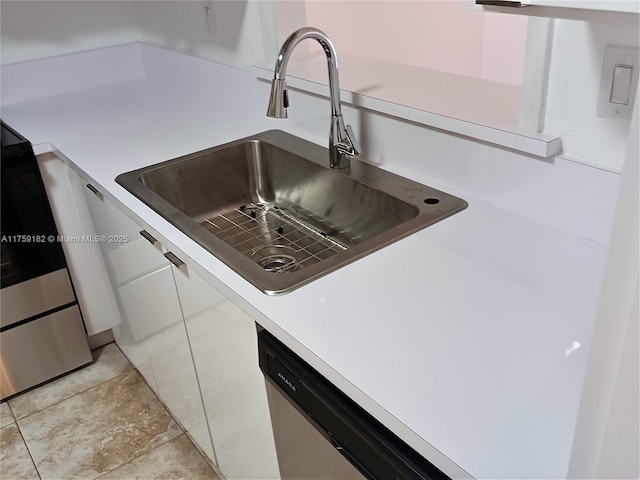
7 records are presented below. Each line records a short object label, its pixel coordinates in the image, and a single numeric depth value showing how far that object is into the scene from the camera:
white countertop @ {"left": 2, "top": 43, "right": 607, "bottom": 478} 0.78
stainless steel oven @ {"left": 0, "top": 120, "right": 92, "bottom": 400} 1.87
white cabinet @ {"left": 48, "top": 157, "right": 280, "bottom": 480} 1.26
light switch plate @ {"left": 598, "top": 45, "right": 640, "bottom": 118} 1.01
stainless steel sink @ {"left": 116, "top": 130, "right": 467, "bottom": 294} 1.34
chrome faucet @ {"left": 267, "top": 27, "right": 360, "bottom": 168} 1.32
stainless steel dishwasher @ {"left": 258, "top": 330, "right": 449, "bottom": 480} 0.86
